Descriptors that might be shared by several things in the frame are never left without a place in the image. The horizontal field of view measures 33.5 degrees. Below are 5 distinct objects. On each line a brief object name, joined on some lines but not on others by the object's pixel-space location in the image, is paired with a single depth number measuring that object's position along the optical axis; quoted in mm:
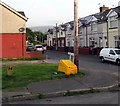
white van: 19781
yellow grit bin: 12798
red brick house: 24266
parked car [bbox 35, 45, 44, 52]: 38806
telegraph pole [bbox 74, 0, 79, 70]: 13578
